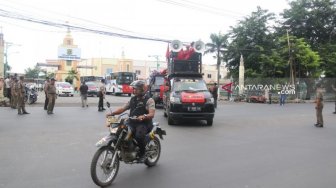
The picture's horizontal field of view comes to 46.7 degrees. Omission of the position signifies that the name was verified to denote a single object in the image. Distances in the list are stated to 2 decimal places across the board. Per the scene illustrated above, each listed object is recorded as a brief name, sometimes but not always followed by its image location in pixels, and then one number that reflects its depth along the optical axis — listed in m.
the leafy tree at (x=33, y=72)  113.38
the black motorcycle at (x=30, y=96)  24.55
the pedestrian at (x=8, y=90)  23.03
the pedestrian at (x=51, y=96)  18.30
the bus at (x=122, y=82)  45.03
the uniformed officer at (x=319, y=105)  15.26
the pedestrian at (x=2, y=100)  22.59
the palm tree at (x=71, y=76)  81.01
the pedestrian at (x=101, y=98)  20.58
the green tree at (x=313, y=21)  45.91
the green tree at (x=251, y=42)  43.47
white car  41.00
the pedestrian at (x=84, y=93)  22.78
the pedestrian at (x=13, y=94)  18.16
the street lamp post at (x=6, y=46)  66.12
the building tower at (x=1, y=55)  28.23
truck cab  14.48
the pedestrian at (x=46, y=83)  18.67
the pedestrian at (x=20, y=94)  17.39
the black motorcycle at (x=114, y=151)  6.06
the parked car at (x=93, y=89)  41.22
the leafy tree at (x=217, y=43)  47.16
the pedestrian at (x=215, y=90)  24.30
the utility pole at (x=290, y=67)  38.69
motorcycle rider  6.86
